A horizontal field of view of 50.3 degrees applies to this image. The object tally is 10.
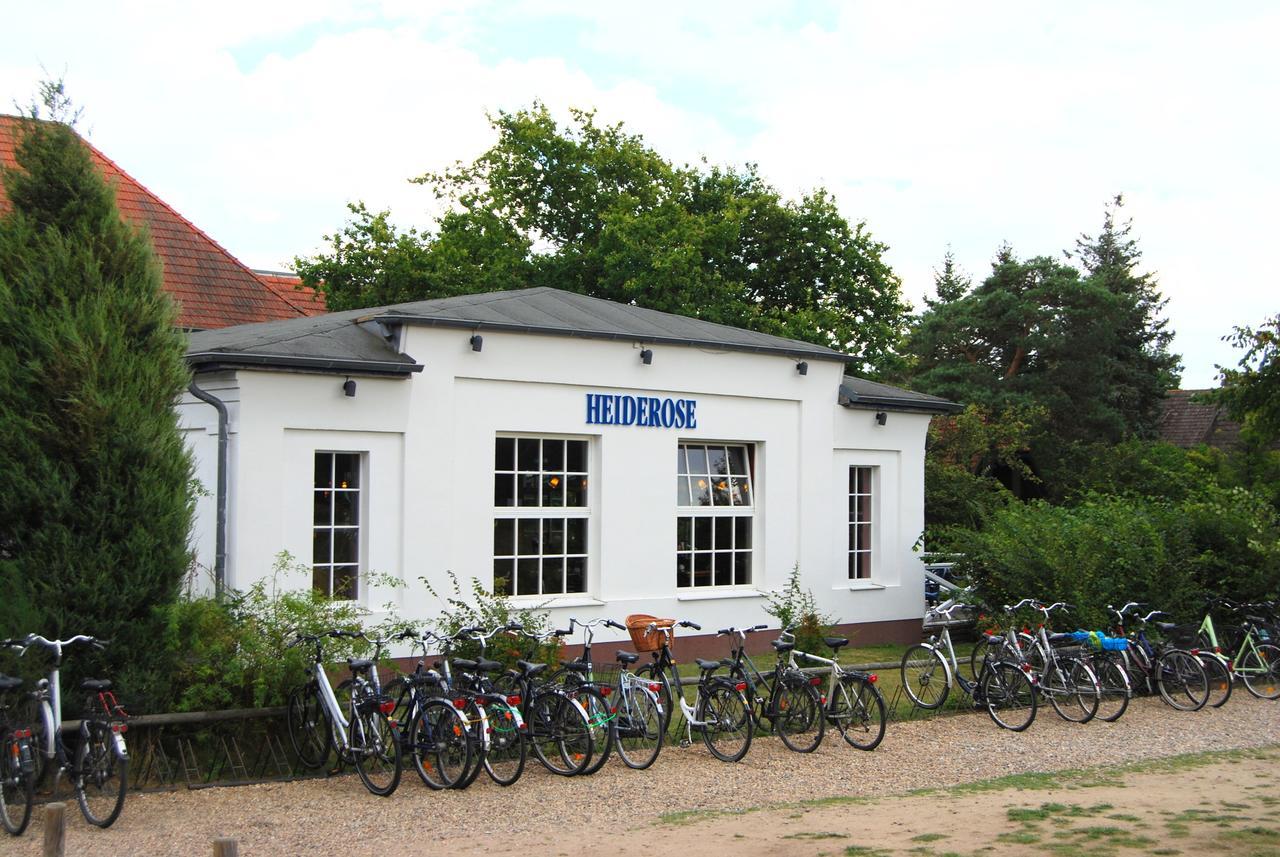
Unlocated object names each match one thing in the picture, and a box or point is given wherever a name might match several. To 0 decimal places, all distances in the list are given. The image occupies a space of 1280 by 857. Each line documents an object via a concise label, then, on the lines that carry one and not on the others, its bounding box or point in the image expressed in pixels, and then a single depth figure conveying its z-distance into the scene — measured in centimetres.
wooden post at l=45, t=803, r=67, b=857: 570
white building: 1331
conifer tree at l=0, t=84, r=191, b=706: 918
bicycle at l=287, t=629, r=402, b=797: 946
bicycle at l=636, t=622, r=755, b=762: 1062
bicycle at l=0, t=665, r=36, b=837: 811
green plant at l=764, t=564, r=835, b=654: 1555
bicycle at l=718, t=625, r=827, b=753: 1095
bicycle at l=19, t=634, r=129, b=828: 825
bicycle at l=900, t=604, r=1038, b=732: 1227
